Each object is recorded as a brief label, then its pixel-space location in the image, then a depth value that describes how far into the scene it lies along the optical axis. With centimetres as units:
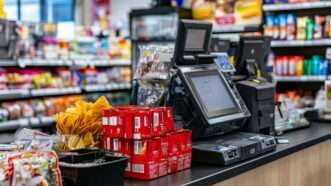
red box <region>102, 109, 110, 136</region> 226
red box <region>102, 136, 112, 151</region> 226
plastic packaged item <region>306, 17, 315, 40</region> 569
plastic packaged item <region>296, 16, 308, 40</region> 573
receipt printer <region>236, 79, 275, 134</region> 313
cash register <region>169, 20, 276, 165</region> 260
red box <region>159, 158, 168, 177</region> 225
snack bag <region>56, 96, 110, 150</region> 234
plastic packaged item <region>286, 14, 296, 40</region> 583
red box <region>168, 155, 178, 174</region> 231
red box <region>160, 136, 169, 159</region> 224
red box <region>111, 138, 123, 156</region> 222
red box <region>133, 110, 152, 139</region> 217
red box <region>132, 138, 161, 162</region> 218
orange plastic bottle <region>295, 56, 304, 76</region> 579
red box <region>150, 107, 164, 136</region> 223
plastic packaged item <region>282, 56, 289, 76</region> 589
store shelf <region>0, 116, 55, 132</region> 628
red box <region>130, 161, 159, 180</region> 219
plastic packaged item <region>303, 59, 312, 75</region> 573
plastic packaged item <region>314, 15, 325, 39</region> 564
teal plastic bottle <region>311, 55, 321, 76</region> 565
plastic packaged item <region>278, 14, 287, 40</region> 588
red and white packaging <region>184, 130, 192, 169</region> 240
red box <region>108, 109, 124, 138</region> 220
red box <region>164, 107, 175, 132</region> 233
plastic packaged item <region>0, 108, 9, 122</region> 627
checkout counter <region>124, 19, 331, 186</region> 235
